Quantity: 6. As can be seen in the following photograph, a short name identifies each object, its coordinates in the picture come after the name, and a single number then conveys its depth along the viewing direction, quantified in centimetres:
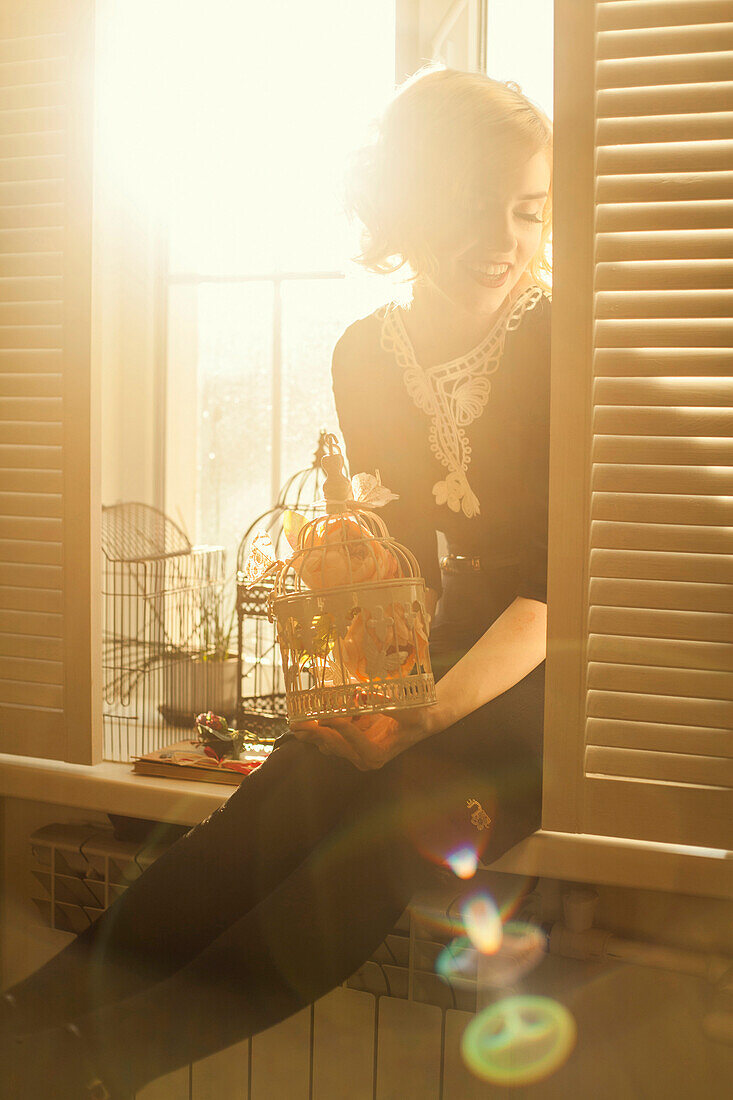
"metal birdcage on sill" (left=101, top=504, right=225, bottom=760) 200
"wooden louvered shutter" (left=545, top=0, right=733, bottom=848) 100
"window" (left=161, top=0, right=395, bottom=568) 213
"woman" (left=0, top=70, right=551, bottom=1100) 98
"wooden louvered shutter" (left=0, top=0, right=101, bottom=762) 128
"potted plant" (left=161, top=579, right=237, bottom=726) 199
